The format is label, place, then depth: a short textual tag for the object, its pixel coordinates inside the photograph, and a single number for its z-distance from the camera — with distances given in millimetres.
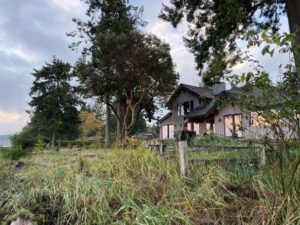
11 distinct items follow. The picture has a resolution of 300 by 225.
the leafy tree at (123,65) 15122
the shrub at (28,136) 17063
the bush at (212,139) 8326
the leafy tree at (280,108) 2132
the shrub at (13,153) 8355
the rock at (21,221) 2676
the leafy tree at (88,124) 30201
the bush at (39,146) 10650
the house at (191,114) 17597
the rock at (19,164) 5488
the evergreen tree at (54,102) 24083
